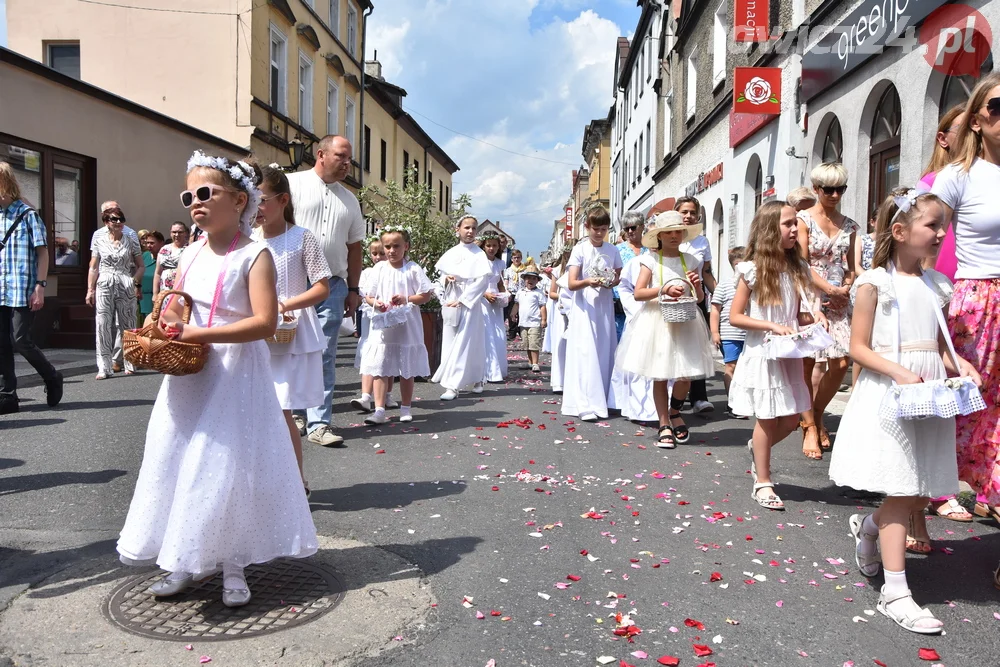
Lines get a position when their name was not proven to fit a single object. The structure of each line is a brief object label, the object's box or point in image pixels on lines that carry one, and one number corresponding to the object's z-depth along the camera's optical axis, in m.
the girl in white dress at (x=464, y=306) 9.51
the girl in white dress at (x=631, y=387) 7.59
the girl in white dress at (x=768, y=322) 4.83
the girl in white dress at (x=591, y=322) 7.75
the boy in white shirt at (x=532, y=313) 13.53
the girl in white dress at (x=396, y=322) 7.75
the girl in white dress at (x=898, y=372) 3.25
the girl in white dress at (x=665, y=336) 6.51
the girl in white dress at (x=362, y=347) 8.07
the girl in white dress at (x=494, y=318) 10.61
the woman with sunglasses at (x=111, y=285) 9.92
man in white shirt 6.05
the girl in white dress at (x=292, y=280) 4.67
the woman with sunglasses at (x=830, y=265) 6.02
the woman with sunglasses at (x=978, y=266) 3.55
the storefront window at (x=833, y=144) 12.56
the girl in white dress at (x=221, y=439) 3.00
